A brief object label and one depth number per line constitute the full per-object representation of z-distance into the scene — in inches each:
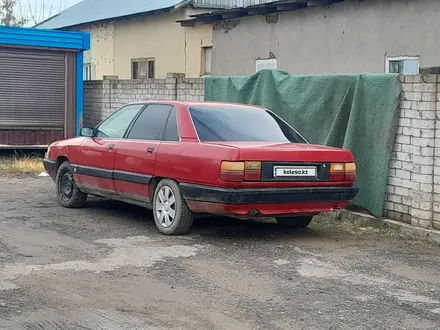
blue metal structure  640.4
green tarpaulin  358.3
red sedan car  296.0
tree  2021.4
